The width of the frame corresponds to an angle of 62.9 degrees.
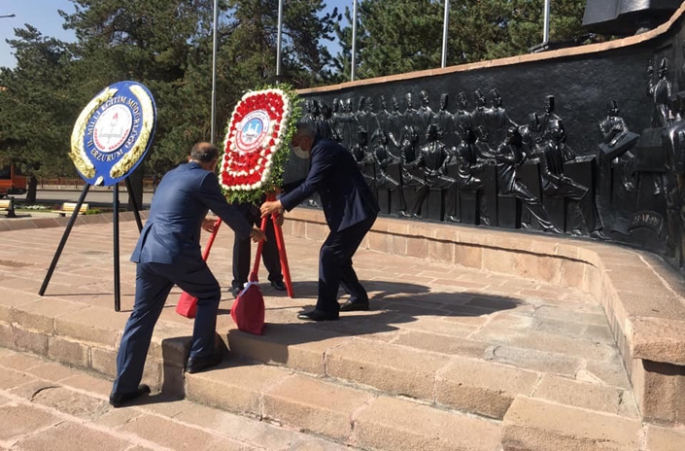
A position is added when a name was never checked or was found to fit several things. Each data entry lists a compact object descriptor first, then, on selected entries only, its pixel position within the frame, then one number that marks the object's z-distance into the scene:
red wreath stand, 4.18
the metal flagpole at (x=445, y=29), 10.02
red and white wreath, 5.11
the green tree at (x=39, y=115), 24.80
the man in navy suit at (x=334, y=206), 4.58
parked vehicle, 37.88
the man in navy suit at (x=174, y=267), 3.68
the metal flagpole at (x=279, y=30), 12.51
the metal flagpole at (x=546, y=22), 8.59
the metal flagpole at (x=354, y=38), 11.77
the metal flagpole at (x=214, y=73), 13.62
